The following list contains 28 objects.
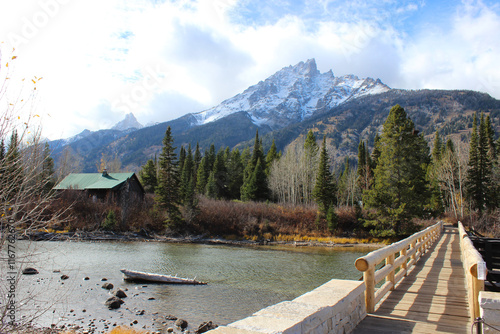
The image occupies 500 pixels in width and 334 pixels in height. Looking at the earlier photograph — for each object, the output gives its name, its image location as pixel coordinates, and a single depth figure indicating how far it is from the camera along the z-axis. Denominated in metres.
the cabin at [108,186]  50.69
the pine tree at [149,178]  64.88
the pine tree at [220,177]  71.68
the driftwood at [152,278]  18.84
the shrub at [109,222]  42.94
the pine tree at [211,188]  64.94
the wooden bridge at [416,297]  5.29
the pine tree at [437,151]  69.79
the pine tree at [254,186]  60.97
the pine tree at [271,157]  72.21
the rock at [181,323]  12.30
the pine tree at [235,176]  71.88
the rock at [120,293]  15.53
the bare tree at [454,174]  53.03
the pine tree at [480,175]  48.91
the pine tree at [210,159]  81.45
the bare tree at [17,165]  5.96
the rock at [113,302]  14.05
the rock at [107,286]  16.94
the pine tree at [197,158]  88.98
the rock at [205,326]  11.75
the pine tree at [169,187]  45.09
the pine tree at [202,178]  72.44
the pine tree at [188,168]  72.25
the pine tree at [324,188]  48.00
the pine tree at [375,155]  64.00
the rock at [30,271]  18.80
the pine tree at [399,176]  38.19
